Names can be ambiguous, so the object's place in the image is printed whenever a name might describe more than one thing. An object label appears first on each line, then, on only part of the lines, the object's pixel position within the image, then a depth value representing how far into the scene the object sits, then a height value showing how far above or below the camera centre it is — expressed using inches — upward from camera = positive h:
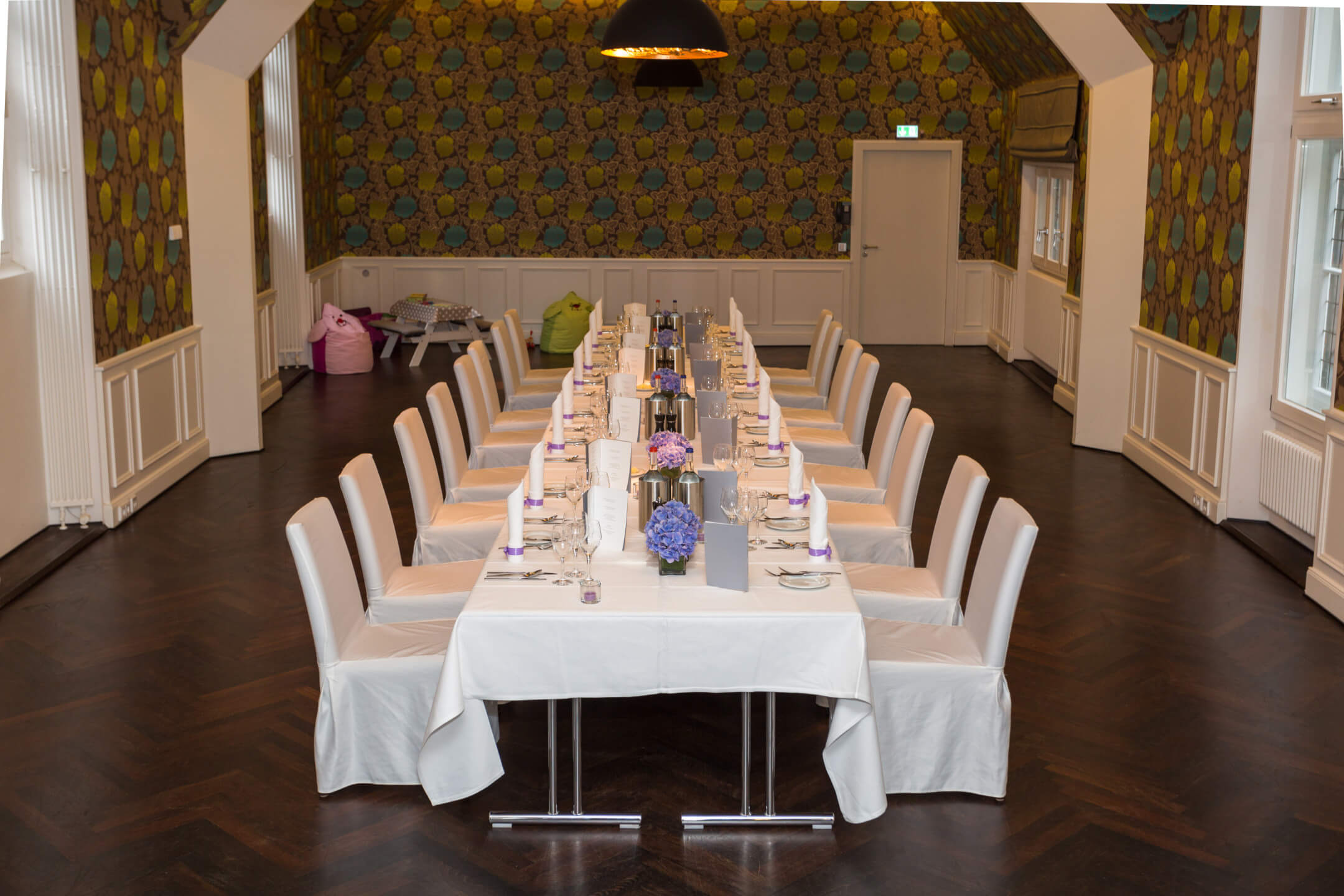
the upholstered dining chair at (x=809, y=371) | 320.2 -35.9
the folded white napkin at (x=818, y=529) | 140.1 -32.5
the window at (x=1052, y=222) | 430.6 +5.2
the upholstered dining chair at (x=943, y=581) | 156.9 -44.5
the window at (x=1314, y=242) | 235.0 -0.9
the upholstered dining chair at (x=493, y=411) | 261.4 -37.2
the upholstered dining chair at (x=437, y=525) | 188.9 -43.5
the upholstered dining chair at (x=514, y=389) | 297.0 -37.5
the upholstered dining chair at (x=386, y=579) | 157.4 -44.4
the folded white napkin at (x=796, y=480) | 162.9 -31.5
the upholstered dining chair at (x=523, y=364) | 320.5 -33.6
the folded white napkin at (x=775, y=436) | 198.4 -31.9
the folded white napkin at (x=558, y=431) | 197.0 -30.5
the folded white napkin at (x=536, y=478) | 160.6 -30.8
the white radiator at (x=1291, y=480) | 231.8 -45.8
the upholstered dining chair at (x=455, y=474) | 213.9 -41.7
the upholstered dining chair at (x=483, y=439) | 240.8 -39.8
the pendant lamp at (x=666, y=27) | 217.6 +35.8
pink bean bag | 447.5 -39.3
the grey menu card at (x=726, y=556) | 130.2 -33.0
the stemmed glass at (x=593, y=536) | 142.5 -33.8
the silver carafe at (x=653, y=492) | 149.9 -30.4
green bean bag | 501.0 -35.8
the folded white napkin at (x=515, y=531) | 140.6 -32.9
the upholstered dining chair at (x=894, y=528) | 189.5 -43.8
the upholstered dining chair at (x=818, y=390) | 302.4 -37.5
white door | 527.2 -3.8
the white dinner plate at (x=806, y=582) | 132.3 -36.3
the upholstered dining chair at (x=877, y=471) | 211.8 -40.5
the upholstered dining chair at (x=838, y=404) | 263.7 -36.1
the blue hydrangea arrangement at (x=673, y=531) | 132.8 -31.0
